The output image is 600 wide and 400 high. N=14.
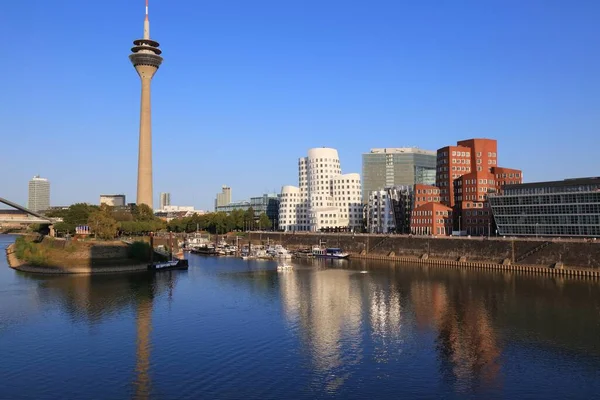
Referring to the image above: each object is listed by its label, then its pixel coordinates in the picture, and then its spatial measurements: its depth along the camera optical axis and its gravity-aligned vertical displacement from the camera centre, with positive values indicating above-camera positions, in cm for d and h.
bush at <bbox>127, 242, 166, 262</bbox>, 10212 -390
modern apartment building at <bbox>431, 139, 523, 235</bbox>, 12812 +1193
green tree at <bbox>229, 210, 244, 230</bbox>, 19216 +373
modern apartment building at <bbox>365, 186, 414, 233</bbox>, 15850 +532
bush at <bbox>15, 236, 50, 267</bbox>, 9776 -402
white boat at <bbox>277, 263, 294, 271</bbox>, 10222 -739
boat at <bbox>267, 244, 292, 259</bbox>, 12714 -594
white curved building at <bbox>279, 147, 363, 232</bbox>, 18350 +738
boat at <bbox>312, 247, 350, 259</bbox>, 13000 -621
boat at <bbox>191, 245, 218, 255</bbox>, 14825 -566
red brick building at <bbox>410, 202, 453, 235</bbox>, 13238 +152
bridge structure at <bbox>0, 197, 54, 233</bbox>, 14734 +349
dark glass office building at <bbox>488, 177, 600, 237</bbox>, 9650 +311
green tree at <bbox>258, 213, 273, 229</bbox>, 19538 +253
